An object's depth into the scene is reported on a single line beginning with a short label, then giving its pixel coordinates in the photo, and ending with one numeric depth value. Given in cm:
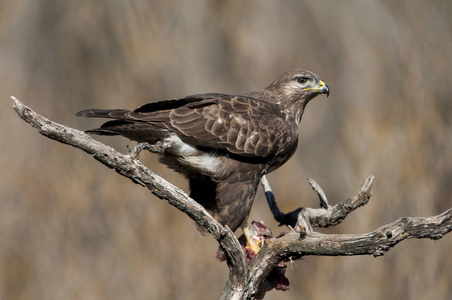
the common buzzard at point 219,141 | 920
